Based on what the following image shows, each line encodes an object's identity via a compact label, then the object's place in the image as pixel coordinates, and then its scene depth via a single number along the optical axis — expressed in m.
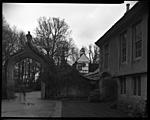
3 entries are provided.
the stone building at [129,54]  10.69
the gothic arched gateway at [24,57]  19.07
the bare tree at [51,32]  24.49
